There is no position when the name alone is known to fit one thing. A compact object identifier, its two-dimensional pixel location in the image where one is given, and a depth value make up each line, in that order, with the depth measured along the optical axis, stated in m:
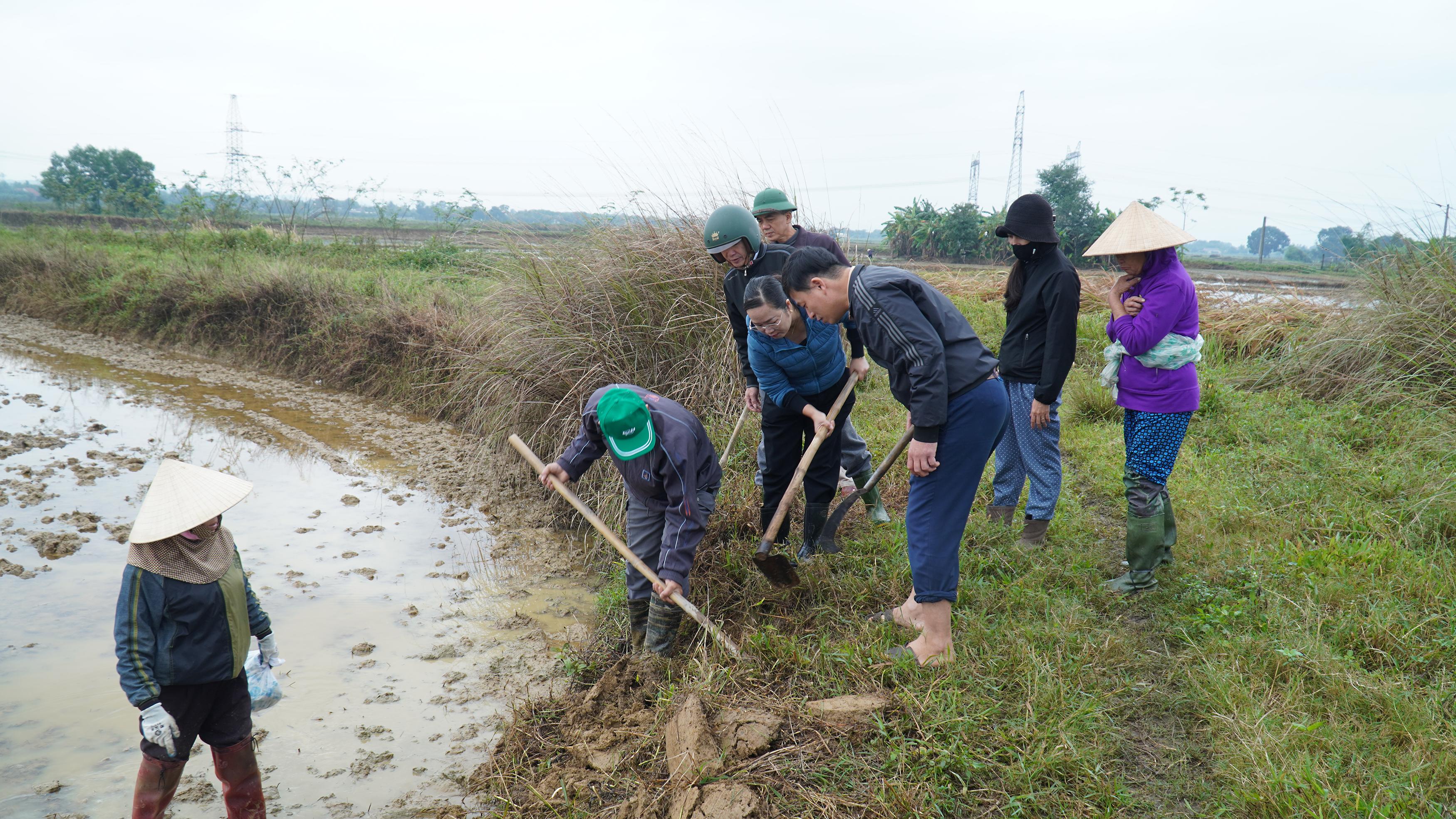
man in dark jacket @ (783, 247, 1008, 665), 2.52
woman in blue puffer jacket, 3.41
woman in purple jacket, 3.15
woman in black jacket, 3.44
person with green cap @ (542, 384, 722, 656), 3.00
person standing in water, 2.23
